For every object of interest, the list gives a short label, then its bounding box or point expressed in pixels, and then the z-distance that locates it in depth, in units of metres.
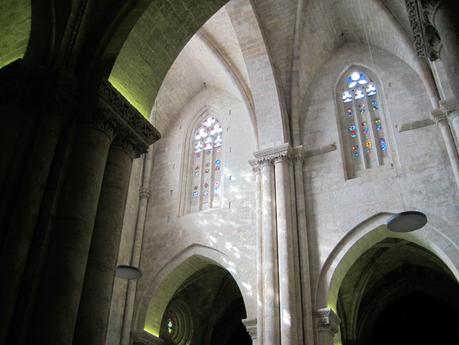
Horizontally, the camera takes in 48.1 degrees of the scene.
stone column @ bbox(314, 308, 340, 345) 10.73
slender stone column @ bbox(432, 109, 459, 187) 10.79
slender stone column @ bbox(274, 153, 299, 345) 10.55
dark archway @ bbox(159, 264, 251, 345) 16.23
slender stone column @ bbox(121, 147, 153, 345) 13.37
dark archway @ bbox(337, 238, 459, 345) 15.37
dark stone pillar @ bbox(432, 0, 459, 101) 4.21
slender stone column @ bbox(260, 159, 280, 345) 10.71
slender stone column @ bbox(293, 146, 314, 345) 10.74
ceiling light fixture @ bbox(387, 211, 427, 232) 9.20
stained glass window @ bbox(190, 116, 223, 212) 14.98
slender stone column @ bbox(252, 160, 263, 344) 11.26
